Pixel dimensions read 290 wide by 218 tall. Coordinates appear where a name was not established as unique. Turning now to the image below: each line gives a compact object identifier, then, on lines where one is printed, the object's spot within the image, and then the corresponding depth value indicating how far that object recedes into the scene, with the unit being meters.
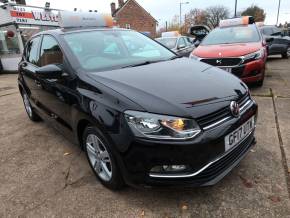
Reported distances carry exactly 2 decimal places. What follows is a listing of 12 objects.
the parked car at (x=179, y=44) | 7.54
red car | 4.30
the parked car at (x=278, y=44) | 9.06
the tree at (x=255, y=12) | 47.64
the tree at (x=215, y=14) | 45.64
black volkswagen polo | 1.64
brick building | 27.22
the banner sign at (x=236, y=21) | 5.77
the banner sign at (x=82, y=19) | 3.05
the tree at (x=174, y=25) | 43.64
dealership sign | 10.39
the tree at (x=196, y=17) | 45.43
